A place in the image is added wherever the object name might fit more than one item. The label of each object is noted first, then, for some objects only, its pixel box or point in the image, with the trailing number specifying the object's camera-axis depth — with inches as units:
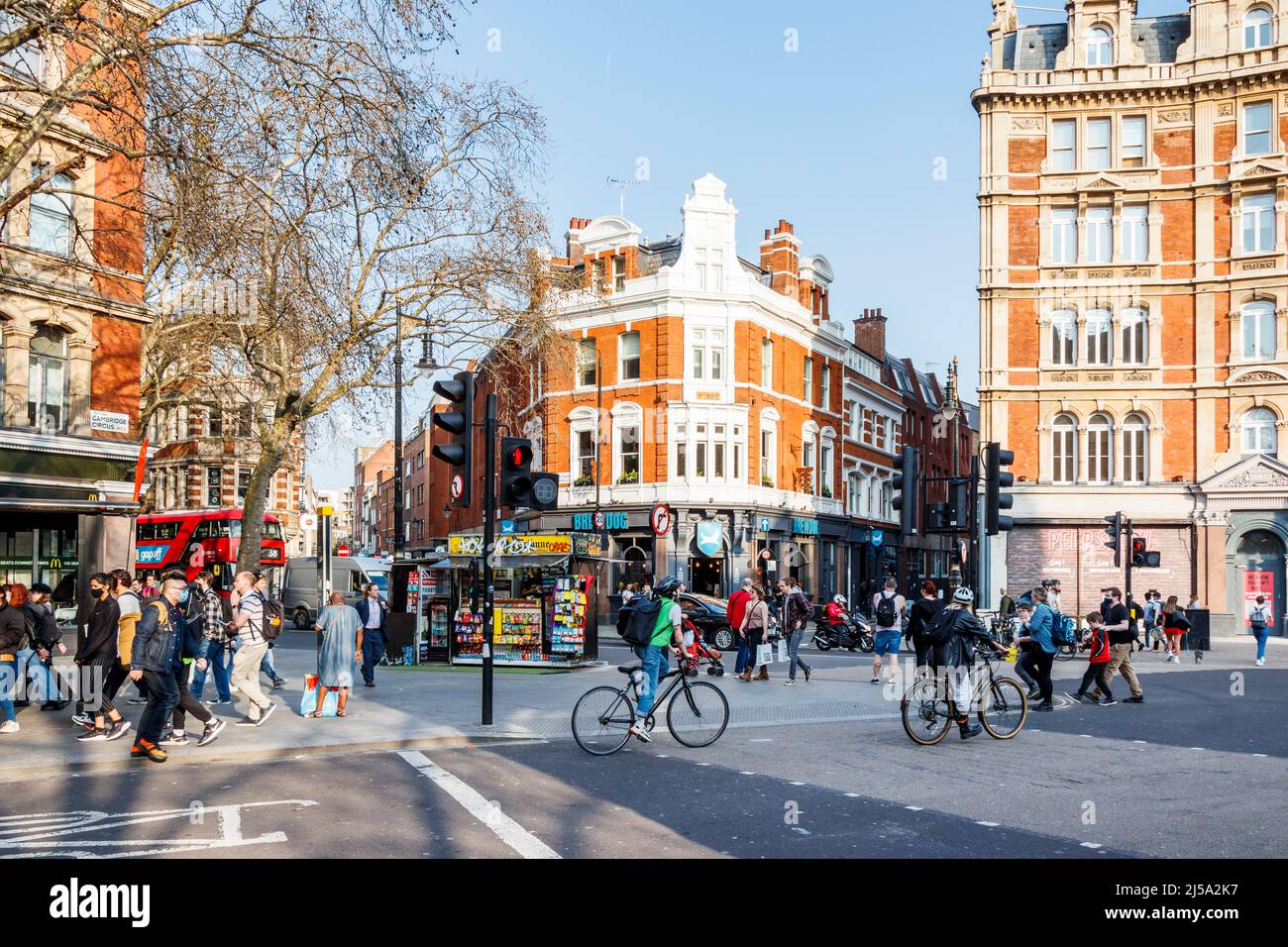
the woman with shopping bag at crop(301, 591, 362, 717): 559.2
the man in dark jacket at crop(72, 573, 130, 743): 490.3
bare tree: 461.7
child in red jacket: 634.8
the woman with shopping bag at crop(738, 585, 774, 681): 776.3
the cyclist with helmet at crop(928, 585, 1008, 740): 483.2
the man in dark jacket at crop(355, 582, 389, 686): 732.0
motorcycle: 1158.3
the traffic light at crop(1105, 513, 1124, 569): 1059.2
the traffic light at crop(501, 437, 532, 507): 490.6
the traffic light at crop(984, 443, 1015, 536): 605.6
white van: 1642.5
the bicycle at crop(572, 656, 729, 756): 451.8
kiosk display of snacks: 877.2
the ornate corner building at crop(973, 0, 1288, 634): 1424.7
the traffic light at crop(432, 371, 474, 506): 470.0
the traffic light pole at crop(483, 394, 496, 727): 497.0
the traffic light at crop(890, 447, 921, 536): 624.4
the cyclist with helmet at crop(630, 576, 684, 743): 463.8
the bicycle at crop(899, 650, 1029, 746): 482.6
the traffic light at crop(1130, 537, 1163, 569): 1059.7
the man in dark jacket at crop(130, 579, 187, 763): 434.3
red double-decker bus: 1686.8
